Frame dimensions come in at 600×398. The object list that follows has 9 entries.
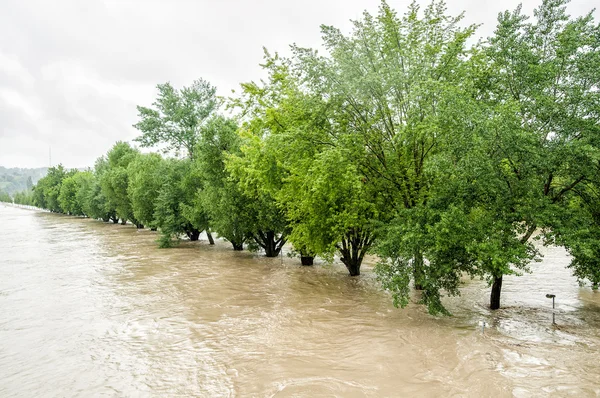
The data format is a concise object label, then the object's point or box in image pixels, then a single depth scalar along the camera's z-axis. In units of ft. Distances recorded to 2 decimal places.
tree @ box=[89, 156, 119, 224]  206.68
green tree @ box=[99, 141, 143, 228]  166.81
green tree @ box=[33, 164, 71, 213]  337.89
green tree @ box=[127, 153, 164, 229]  127.45
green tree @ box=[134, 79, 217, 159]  169.89
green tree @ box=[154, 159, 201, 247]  104.53
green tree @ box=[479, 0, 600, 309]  35.65
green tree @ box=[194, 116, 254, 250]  81.61
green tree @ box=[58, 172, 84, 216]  277.64
